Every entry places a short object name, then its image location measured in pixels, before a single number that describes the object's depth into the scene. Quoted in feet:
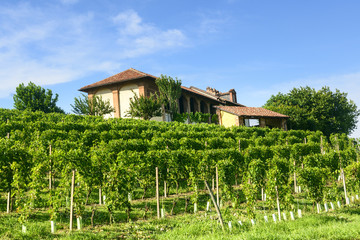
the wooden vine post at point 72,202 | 23.80
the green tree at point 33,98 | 124.88
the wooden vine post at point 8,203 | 27.09
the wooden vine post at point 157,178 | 29.75
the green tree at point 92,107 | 100.58
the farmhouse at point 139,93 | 104.17
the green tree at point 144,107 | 94.02
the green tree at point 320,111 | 136.56
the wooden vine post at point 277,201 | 29.58
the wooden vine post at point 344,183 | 36.43
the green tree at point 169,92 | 99.91
